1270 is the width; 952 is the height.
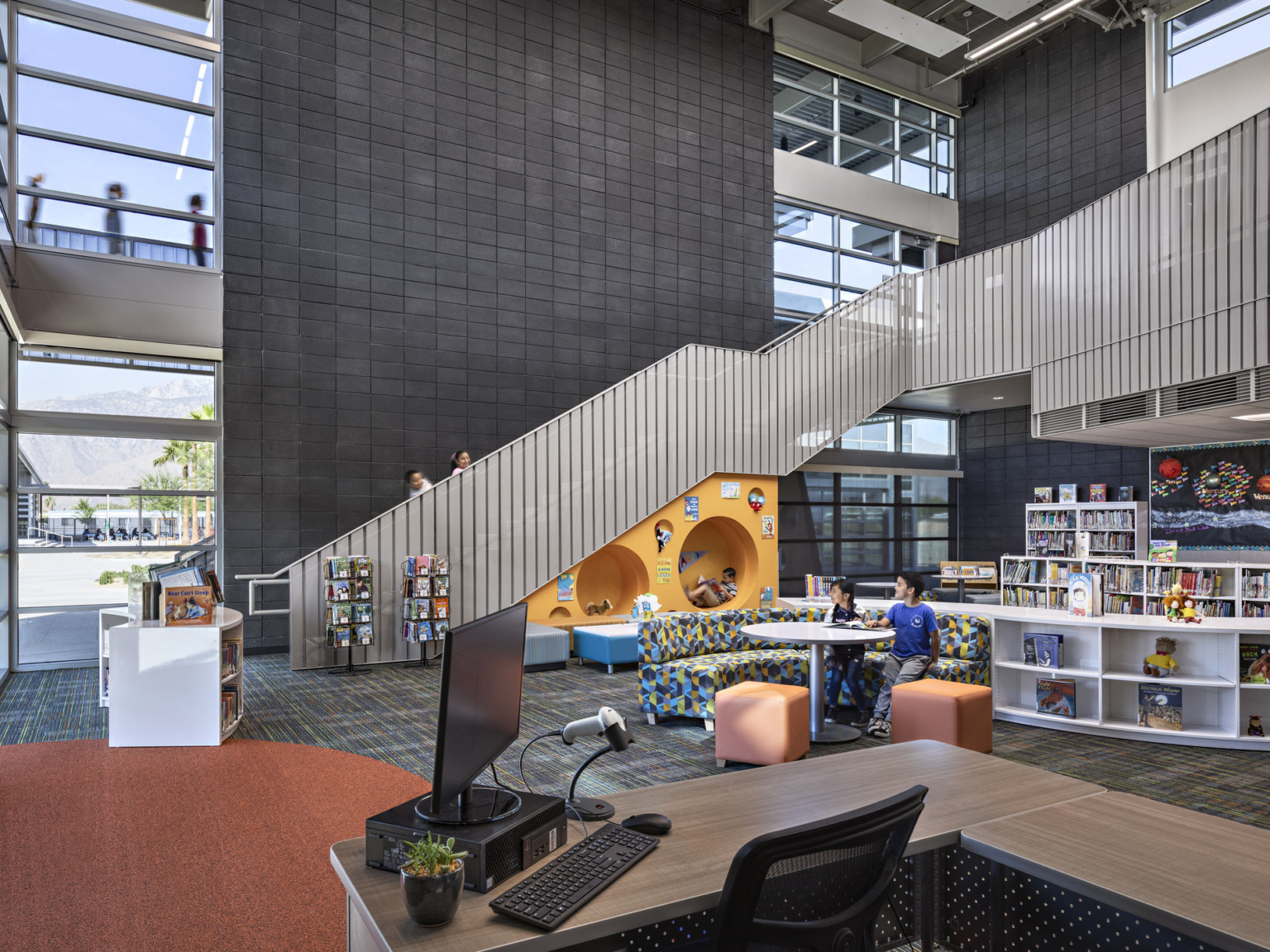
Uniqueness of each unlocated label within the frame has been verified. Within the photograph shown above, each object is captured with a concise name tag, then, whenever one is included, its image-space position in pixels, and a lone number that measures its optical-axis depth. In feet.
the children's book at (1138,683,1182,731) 20.92
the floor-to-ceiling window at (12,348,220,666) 30.71
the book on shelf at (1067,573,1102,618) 22.18
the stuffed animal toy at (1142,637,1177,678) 21.17
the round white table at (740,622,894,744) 20.63
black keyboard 5.92
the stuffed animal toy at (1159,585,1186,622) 21.29
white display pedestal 19.94
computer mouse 7.49
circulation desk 5.83
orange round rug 11.33
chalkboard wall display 35.76
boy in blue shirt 21.83
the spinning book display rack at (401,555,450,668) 30.42
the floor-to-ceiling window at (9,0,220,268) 31.22
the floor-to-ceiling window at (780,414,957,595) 46.26
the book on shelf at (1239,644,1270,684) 20.42
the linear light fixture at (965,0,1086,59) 37.01
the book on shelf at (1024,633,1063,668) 22.39
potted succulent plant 5.73
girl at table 23.31
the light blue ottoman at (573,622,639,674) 30.35
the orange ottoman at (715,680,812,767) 18.60
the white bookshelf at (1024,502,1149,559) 40.16
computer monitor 6.21
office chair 5.26
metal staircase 27.12
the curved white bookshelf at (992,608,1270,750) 20.58
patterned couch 22.25
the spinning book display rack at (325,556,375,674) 29.27
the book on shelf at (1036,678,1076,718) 22.15
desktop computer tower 6.36
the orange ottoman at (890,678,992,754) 19.12
